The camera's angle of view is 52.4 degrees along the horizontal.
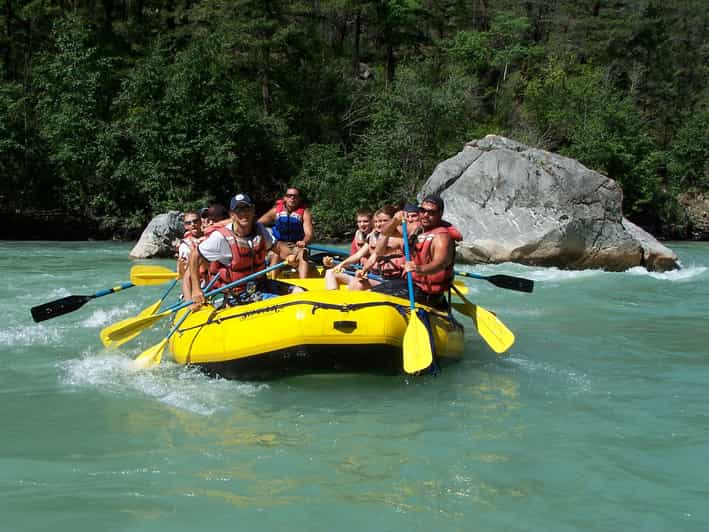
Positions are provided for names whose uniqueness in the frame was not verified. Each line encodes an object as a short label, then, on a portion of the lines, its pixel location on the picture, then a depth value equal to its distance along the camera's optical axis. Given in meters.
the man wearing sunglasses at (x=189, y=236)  6.93
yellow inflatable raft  4.71
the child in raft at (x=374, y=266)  5.95
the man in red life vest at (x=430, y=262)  5.36
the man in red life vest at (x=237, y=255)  5.32
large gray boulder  13.55
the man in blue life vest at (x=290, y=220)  7.43
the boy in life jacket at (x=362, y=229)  6.78
